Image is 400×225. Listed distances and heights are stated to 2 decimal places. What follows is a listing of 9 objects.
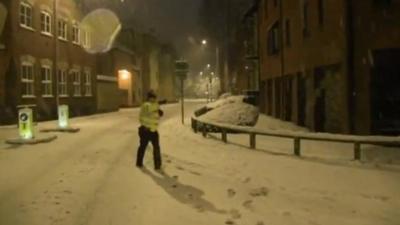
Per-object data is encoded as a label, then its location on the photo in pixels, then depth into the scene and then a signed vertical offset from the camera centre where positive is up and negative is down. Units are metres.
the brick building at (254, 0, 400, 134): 16.64 +1.09
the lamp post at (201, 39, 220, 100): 58.75 +5.69
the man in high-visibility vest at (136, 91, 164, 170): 12.04 -0.53
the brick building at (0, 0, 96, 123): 28.56 +2.42
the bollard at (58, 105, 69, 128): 23.55 -0.68
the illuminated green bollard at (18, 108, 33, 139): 18.22 -0.71
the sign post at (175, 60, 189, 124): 27.38 +1.52
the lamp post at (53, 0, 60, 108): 27.34 +1.86
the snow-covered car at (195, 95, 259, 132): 20.23 -0.61
